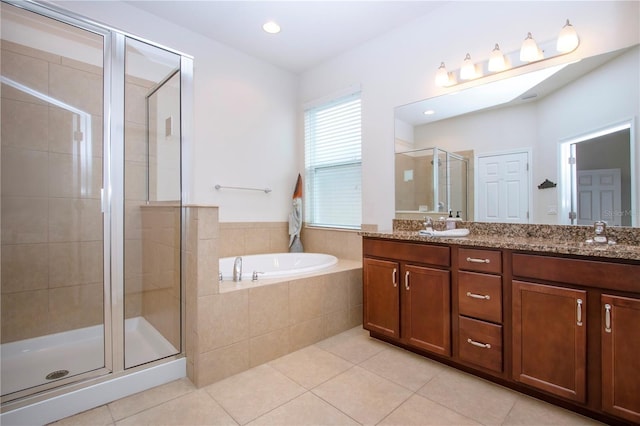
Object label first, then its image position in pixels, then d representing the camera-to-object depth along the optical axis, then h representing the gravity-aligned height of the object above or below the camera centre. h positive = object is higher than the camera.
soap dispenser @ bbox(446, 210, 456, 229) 2.40 -0.07
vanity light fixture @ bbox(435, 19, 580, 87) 1.91 +1.08
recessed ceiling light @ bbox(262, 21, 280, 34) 2.76 +1.72
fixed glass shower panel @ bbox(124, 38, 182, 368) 2.02 +0.07
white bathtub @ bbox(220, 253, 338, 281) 2.92 -0.51
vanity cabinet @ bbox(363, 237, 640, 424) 1.40 -0.59
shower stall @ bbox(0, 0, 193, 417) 1.87 +0.10
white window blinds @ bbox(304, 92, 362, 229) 3.29 +0.57
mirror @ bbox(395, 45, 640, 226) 1.76 +0.56
